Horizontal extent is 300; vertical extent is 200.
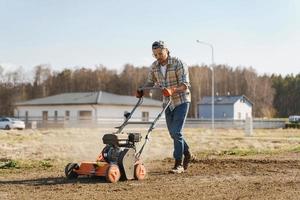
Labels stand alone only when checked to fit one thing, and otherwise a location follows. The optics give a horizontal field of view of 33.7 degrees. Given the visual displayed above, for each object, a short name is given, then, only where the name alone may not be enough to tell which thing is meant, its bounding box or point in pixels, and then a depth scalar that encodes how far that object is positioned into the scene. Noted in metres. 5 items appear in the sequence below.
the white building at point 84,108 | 61.12
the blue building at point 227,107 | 84.50
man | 7.89
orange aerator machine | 6.73
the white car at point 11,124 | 49.81
